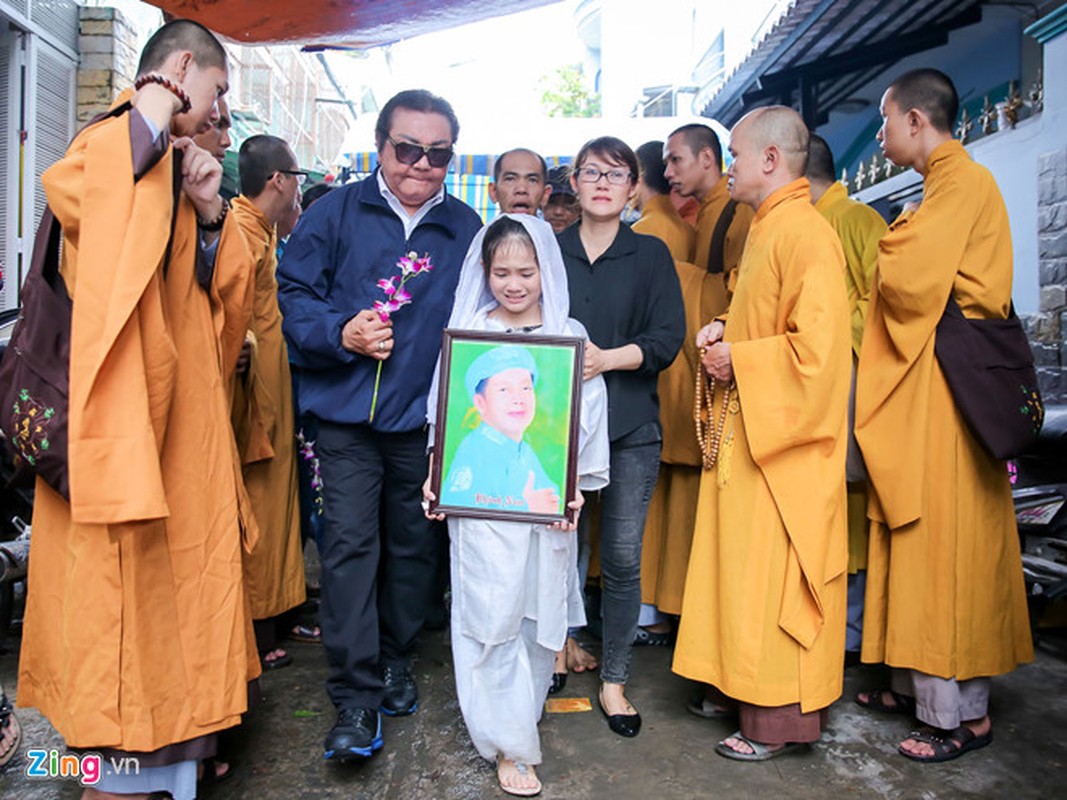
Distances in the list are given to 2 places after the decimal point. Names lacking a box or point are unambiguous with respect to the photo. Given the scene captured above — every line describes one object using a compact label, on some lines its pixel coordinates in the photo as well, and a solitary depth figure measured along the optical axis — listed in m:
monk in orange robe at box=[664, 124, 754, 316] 3.98
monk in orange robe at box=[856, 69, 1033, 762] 2.92
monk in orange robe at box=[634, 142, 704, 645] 3.80
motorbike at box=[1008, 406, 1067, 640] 3.89
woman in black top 3.12
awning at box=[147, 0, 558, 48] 3.46
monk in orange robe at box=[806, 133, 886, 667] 3.48
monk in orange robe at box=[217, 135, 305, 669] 3.53
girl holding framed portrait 2.62
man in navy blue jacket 2.90
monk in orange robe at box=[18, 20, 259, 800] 2.07
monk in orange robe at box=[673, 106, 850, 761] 2.77
